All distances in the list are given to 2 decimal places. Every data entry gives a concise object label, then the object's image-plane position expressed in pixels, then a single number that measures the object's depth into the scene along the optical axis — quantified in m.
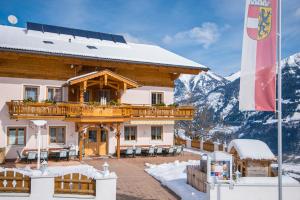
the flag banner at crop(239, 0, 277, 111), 8.69
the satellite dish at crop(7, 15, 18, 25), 27.37
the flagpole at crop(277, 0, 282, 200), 8.45
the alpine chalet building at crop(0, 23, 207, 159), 21.38
